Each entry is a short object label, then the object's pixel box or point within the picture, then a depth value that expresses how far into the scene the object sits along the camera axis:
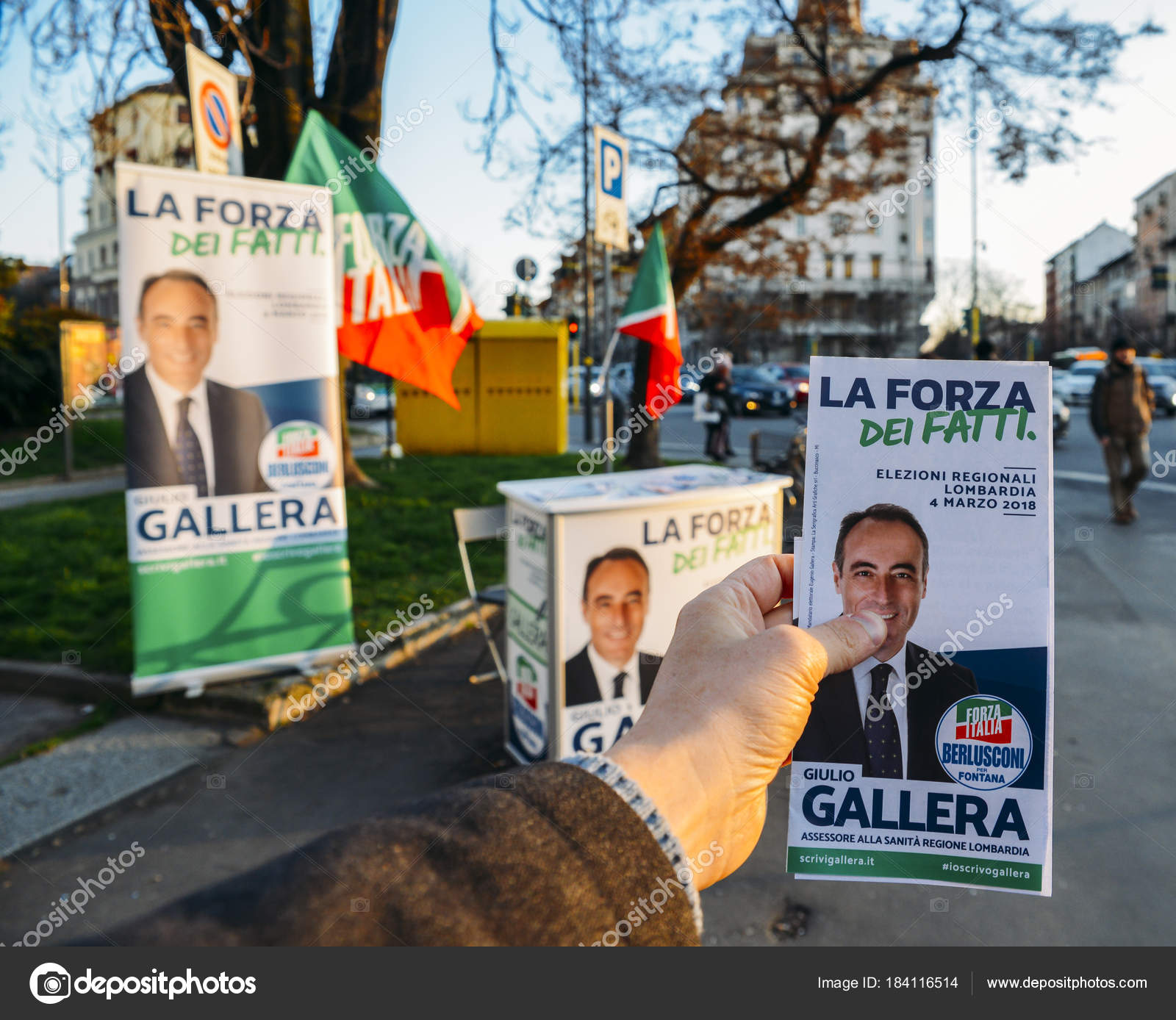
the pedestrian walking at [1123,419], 10.82
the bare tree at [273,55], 7.73
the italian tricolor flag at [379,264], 5.68
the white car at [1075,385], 29.89
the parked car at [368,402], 30.28
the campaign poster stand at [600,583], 4.25
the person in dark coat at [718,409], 17.80
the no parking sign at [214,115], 5.29
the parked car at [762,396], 28.95
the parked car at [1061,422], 18.92
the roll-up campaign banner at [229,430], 5.17
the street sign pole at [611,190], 6.21
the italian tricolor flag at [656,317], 7.17
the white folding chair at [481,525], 5.25
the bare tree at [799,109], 11.54
